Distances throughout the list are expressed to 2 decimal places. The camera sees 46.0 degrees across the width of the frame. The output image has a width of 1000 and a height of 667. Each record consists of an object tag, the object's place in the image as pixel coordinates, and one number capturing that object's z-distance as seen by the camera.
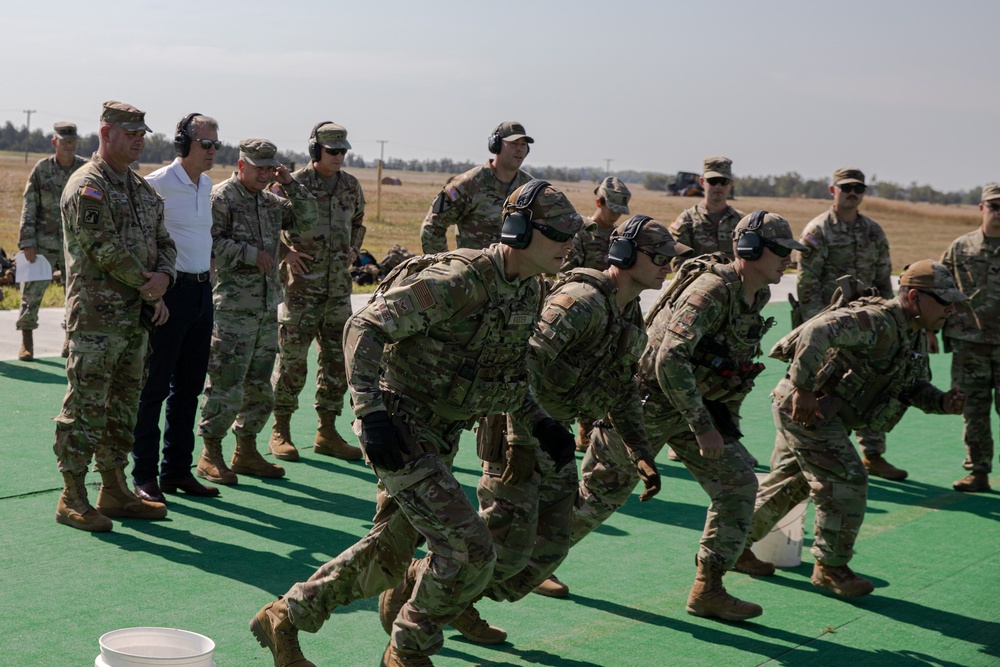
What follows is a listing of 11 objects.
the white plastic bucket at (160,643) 4.20
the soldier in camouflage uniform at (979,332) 9.42
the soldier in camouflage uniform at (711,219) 10.29
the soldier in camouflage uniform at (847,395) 6.43
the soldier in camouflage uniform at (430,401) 4.45
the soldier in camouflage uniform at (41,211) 11.53
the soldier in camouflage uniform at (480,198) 8.50
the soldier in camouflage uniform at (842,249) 9.99
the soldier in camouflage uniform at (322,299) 8.58
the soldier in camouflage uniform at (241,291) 7.58
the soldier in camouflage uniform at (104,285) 6.39
